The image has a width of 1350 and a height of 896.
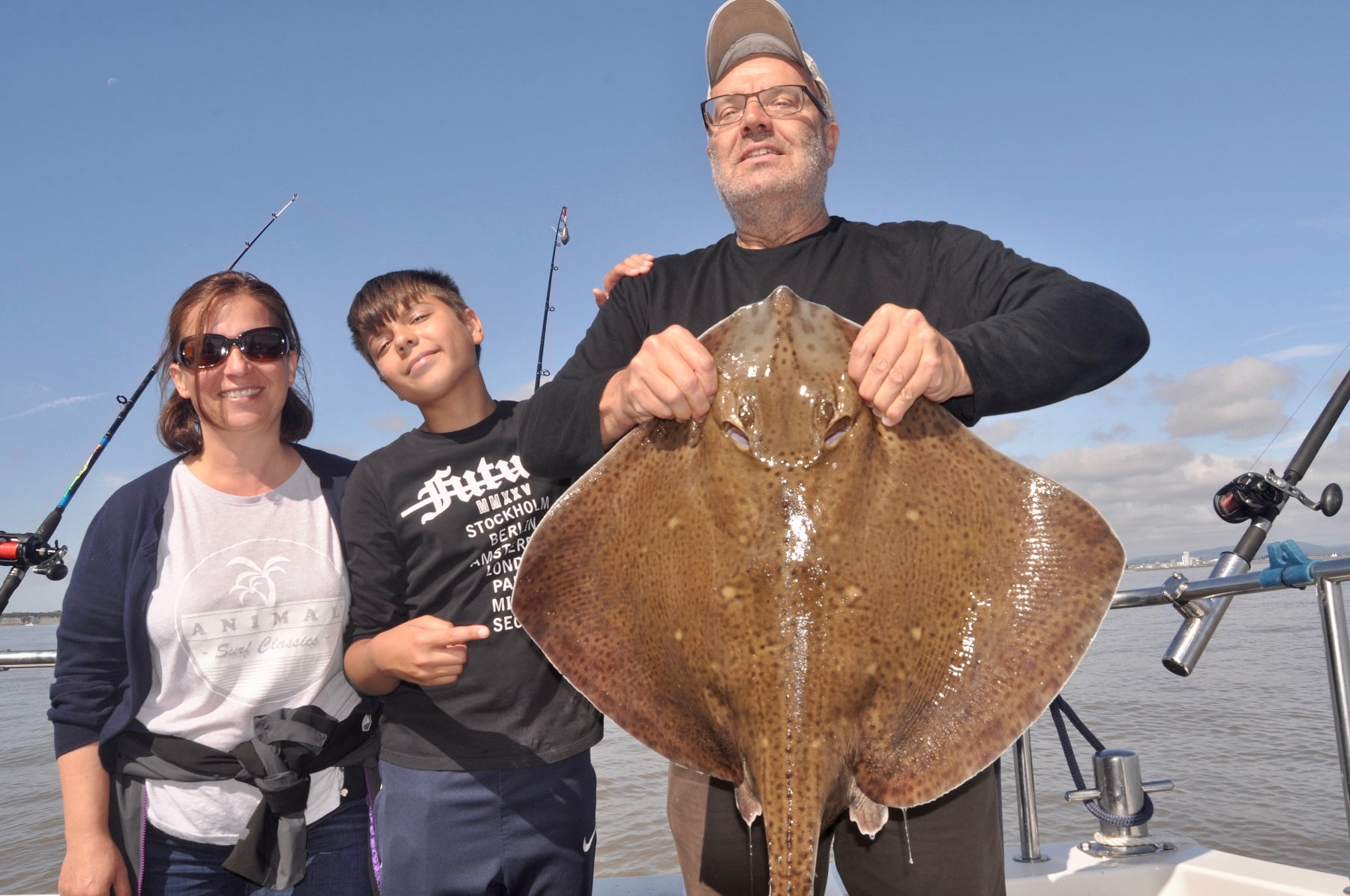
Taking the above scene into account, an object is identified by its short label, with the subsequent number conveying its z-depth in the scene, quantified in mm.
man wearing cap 1992
